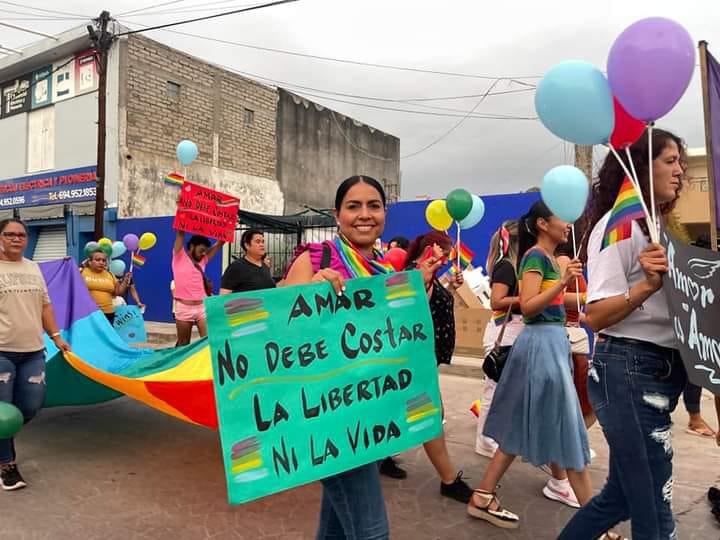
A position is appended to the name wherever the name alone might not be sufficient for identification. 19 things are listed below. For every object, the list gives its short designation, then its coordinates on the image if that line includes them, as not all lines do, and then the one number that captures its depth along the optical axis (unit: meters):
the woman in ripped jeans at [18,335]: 3.63
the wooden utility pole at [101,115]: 13.26
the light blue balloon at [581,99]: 1.99
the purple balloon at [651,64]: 1.86
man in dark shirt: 5.10
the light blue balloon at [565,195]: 2.82
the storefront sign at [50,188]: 15.38
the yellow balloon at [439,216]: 5.03
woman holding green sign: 1.92
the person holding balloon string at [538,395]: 2.95
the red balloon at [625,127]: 2.04
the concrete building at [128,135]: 15.11
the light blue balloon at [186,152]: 9.20
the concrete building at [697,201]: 14.52
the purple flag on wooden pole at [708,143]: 2.37
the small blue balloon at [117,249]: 9.32
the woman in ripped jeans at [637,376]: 1.88
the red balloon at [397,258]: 4.21
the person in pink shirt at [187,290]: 6.57
